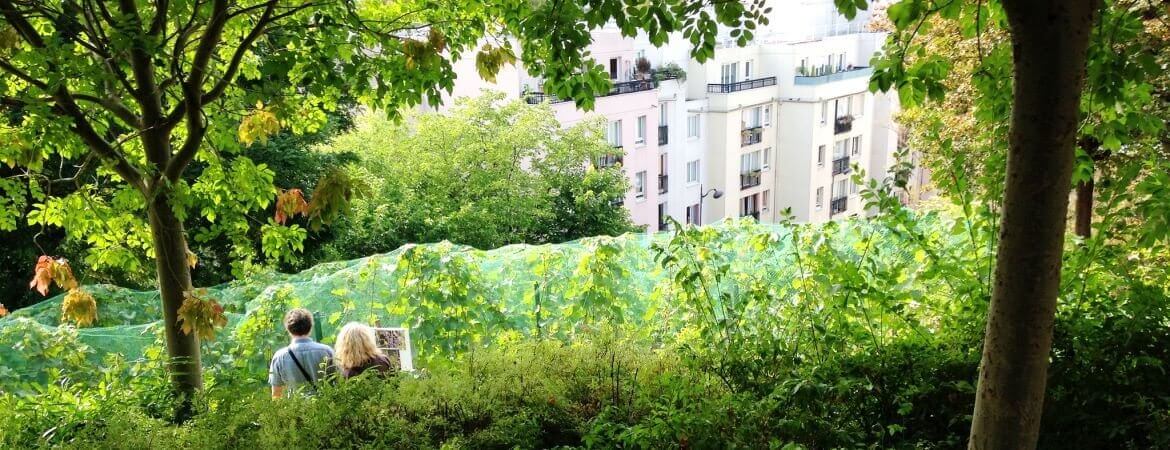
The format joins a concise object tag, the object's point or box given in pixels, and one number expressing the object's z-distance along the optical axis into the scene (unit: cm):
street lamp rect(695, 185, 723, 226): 2939
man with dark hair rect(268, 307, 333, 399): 469
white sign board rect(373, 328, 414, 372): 477
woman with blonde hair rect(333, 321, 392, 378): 464
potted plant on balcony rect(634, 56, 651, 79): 2664
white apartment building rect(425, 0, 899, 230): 2580
